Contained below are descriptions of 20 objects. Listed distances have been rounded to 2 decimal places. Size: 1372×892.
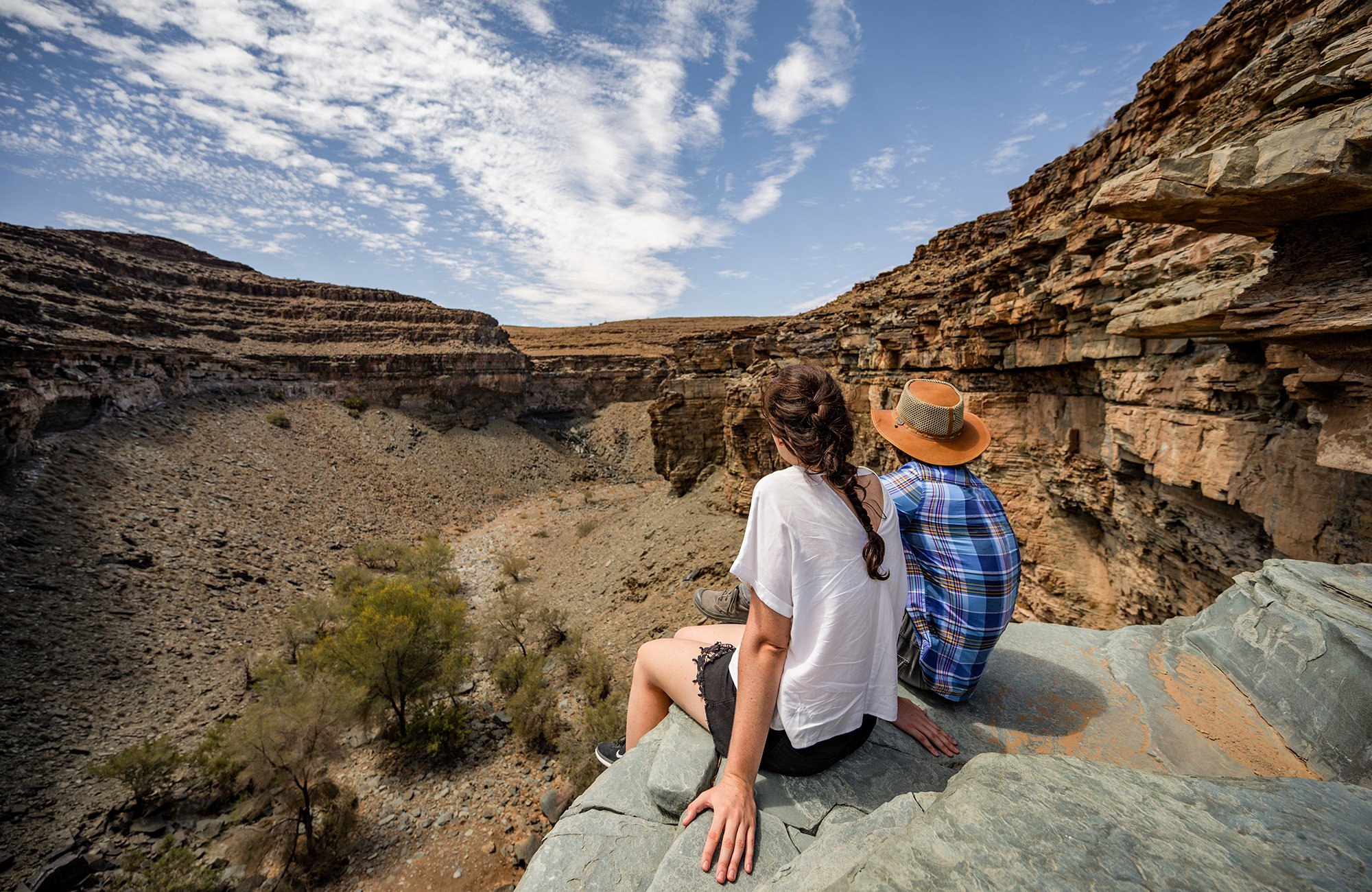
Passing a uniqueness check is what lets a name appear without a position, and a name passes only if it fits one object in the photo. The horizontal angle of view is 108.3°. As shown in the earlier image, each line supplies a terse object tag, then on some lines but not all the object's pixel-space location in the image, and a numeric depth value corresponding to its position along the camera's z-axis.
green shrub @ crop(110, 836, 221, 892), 6.09
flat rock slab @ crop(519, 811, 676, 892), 1.63
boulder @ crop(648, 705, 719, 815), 1.84
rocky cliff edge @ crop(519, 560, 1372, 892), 1.02
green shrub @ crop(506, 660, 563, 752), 8.71
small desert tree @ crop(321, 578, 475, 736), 8.95
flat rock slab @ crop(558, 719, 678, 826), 1.90
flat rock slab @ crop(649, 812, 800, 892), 1.49
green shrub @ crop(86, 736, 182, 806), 7.42
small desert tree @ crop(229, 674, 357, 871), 6.88
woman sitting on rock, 1.79
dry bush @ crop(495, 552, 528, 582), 17.09
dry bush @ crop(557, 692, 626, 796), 7.57
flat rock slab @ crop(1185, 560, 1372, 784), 1.93
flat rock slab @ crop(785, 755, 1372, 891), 0.96
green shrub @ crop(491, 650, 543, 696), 10.16
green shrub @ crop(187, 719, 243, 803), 7.86
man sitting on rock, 2.26
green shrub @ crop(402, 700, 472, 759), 8.60
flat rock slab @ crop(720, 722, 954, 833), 1.76
